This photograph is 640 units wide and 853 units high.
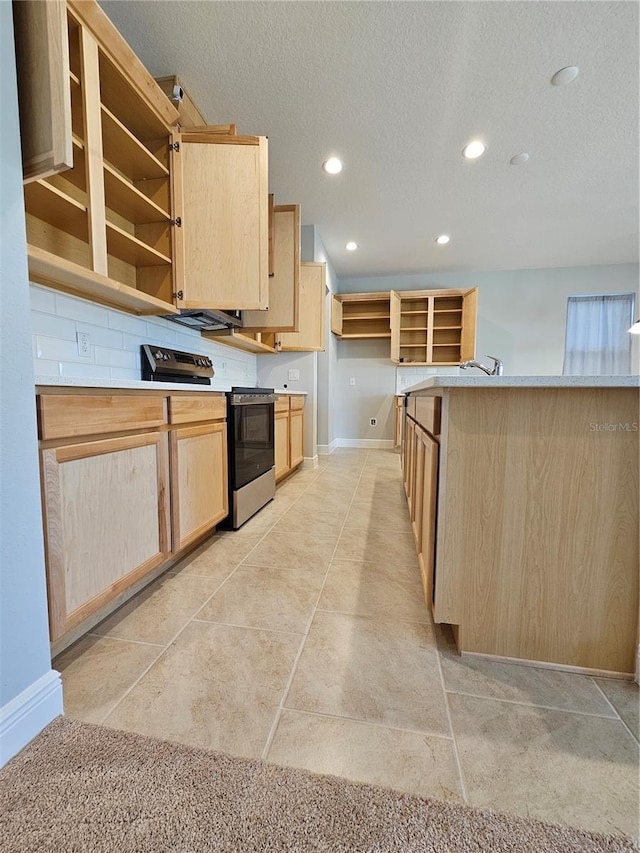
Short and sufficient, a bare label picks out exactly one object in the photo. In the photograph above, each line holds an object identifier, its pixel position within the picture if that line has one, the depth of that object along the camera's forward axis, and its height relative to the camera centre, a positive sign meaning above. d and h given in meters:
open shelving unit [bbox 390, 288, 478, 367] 5.02 +1.10
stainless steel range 2.15 -0.36
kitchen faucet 1.83 +0.19
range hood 2.24 +0.54
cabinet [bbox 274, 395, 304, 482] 3.14 -0.34
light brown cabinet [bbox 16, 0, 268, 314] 1.43 +1.04
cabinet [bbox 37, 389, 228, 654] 1.01 -0.35
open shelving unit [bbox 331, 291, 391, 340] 5.27 +1.29
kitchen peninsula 0.99 -0.35
